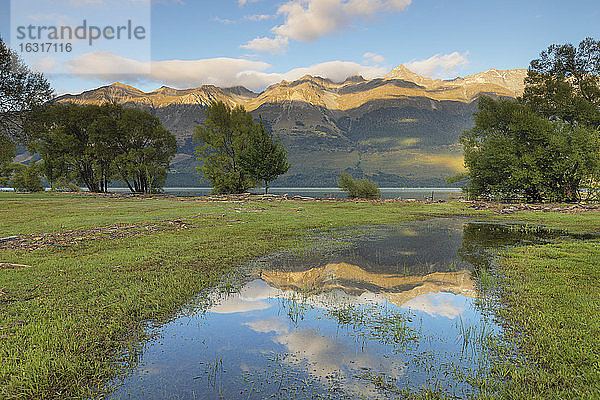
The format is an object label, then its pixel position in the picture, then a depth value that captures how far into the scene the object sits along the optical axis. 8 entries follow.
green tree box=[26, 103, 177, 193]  53.59
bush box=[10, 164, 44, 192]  70.33
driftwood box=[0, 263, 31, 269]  10.29
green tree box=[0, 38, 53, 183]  35.00
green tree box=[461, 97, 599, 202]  33.72
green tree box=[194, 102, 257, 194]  55.09
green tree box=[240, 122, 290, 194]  51.00
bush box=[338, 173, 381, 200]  53.72
